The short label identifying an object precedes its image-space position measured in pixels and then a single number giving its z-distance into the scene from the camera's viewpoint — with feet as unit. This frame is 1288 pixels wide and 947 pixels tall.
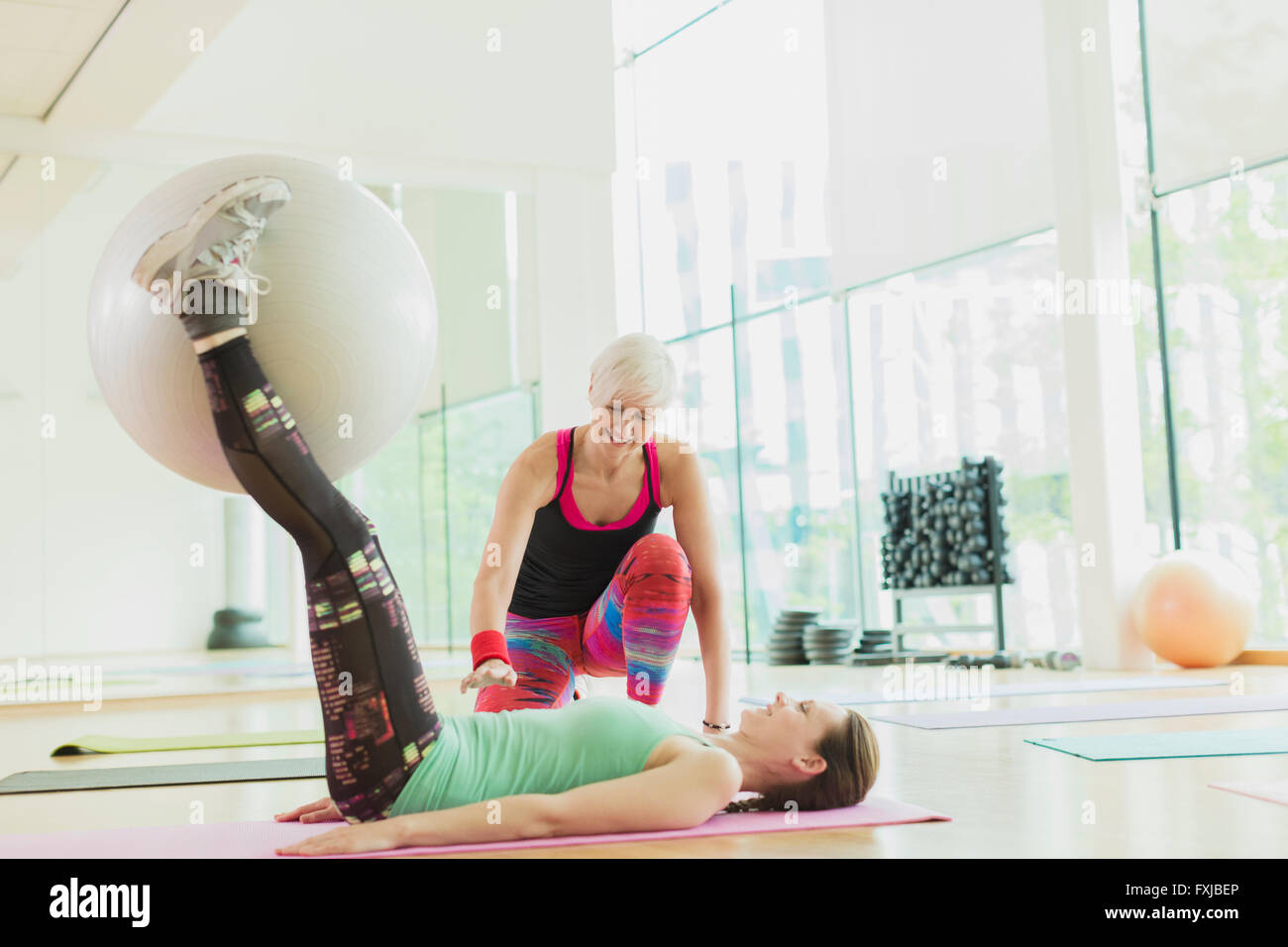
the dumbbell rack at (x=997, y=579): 19.85
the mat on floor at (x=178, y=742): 11.34
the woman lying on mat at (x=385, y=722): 5.49
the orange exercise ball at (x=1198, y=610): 17.25
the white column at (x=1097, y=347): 18.42
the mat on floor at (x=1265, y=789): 6.49
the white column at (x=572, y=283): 22.25
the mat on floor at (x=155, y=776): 8.86
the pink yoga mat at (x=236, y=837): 5.64
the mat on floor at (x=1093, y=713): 11.29
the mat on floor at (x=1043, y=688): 14.28
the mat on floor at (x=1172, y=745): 8.52
